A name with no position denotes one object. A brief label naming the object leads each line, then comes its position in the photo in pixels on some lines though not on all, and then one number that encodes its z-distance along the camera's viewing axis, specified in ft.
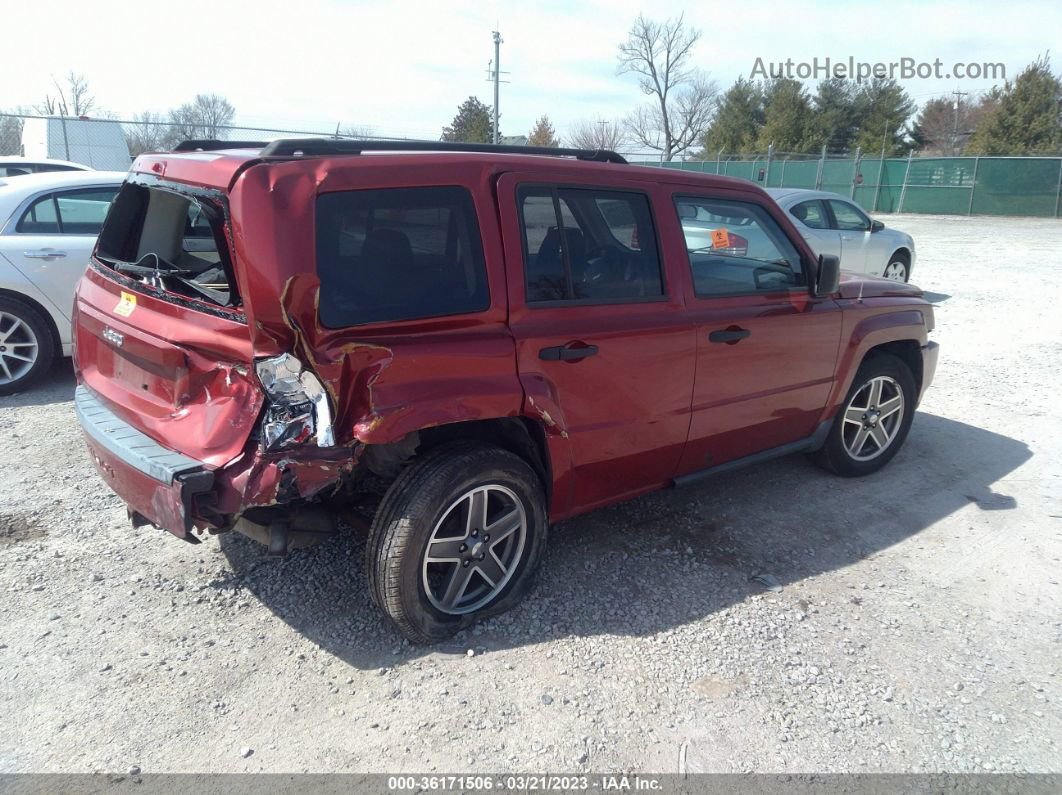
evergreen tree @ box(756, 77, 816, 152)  148.36
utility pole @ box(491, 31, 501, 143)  102.51
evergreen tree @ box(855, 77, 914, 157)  145.79
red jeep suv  8.90
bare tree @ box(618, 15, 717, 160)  170.60
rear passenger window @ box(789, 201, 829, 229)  33.88
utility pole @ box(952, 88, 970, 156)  157.38
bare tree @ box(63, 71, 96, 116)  109.40
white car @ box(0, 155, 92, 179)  33.42
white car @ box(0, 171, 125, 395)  19.80
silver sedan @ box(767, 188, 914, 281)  33.83
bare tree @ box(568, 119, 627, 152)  148.15
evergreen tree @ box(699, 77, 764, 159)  159.22
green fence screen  90.22
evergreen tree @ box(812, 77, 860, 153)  149.28
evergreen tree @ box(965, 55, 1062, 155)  114.32
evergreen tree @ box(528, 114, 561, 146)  137.69
